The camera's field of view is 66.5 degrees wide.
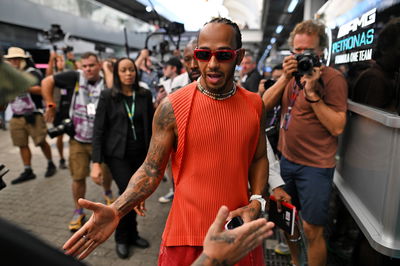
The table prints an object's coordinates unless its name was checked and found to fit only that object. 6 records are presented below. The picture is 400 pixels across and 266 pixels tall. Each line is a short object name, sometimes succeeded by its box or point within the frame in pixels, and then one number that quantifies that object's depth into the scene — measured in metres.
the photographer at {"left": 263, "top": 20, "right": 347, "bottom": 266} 2.42
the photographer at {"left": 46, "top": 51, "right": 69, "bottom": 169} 4.68
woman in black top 3.29
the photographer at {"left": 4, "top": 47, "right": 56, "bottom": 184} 5.29
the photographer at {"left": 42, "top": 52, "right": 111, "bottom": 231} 3.81
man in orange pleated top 1.61
